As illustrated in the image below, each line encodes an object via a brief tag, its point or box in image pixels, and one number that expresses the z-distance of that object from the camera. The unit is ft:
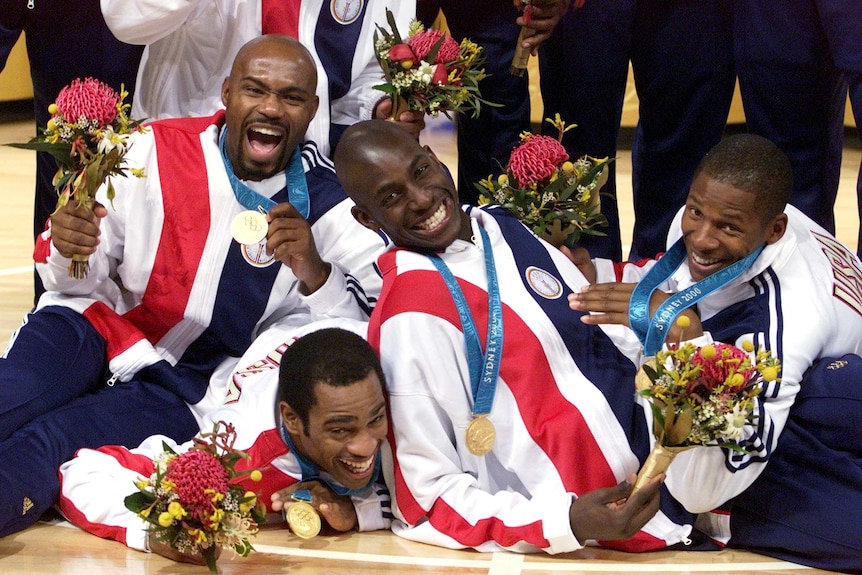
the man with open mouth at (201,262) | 28.30
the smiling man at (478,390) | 24.39
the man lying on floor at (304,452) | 24.23
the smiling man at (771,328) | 24.00
